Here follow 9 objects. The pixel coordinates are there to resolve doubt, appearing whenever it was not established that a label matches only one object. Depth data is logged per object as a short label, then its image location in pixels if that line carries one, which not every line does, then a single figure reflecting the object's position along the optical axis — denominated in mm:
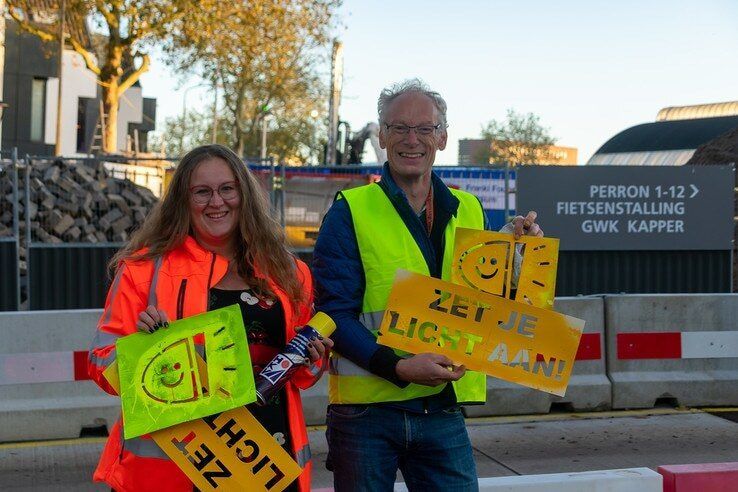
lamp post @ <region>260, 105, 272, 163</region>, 47594
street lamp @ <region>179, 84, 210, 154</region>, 74562
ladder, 36262
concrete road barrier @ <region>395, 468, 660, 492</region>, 4184
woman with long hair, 2986
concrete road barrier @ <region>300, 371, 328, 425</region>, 8453
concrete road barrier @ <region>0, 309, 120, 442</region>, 7898
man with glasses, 3260
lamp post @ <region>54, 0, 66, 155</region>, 32375
